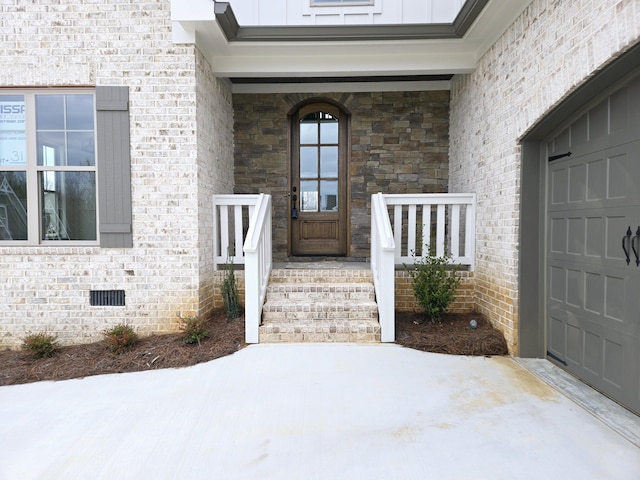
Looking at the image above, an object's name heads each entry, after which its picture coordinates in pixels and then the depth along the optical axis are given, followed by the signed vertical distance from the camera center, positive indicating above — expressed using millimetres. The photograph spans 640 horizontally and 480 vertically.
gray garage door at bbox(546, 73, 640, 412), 2547 -147
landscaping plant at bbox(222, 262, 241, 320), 4297 -777
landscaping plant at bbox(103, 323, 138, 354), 3746 -1107
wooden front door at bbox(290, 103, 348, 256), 6094 +769
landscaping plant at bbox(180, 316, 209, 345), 3814 -1059
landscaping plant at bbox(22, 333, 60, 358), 3779 -1180
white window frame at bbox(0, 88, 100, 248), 4078 +652
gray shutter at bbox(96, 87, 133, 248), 4039 +578
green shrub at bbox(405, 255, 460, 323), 4191 -656
